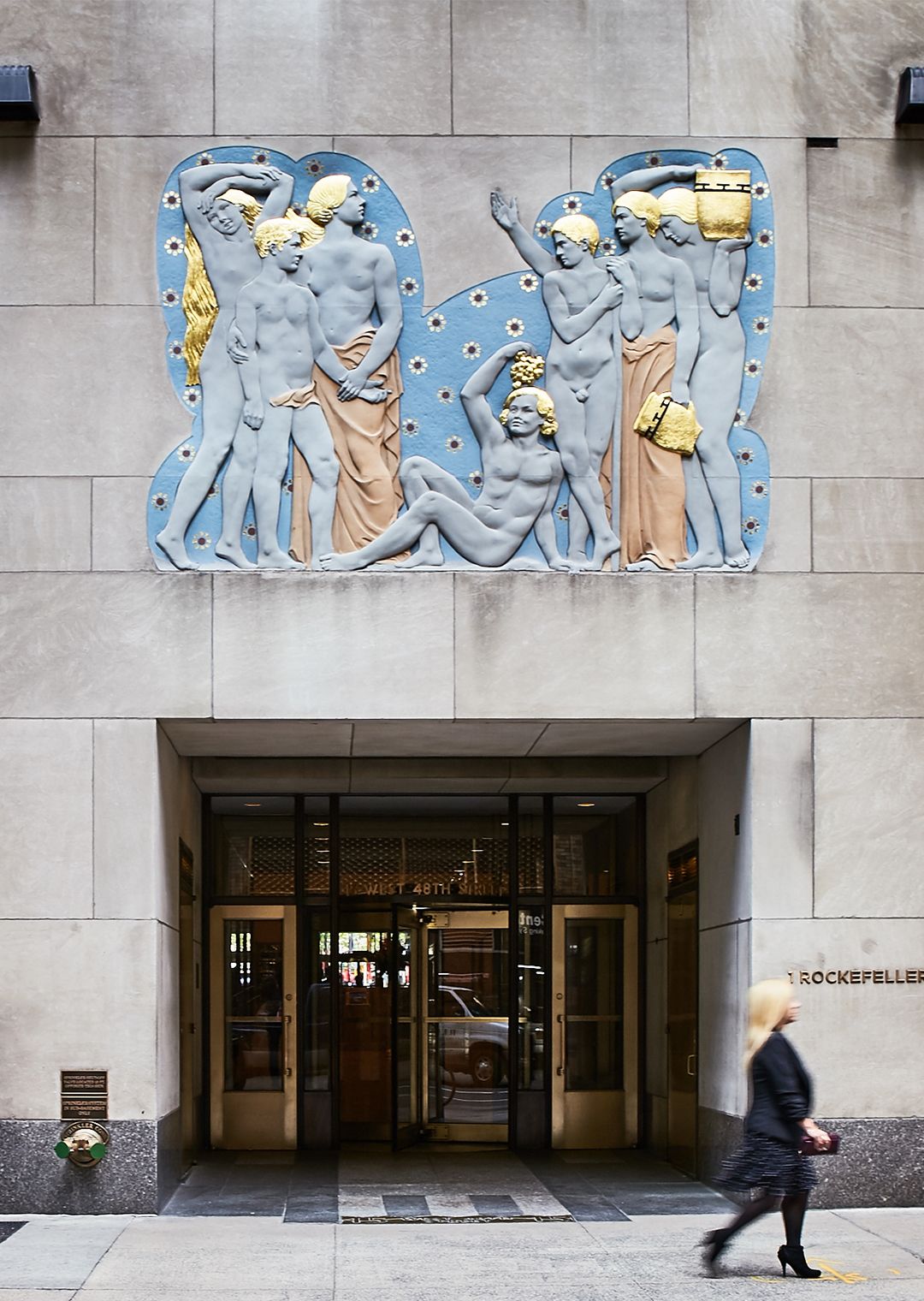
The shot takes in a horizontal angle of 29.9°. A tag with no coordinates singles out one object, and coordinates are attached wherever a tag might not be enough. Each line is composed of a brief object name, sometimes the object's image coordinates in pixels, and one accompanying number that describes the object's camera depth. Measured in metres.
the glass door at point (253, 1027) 16.22
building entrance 16.31
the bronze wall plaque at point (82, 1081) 11.98
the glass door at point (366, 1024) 16.70
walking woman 9.13
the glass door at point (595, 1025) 16.31
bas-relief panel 12.56
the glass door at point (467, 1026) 16.69
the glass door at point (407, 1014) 16.69
